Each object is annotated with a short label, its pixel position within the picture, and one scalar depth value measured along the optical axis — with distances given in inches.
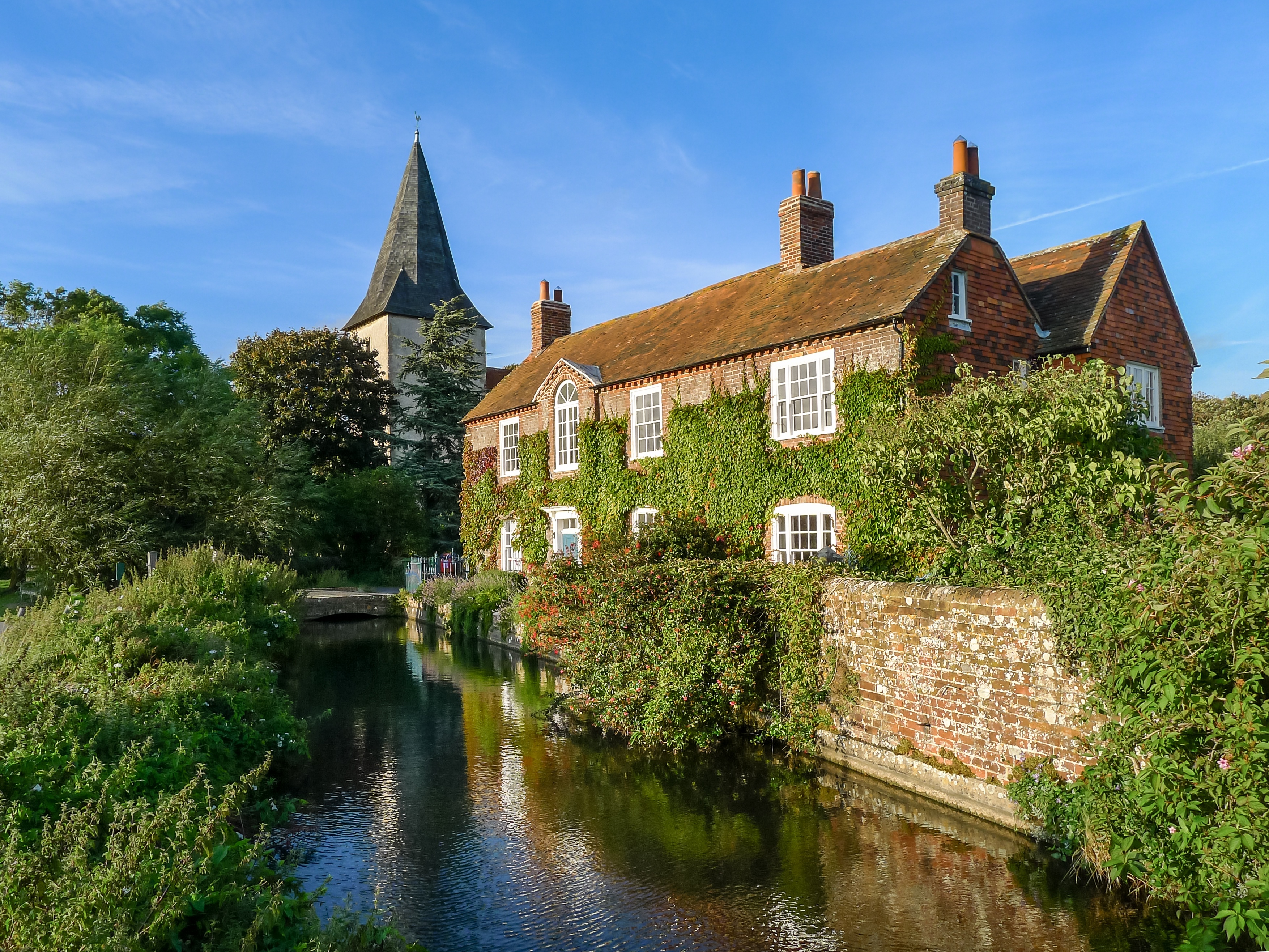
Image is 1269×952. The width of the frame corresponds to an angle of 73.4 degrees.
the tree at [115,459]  971.9
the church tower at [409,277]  2023.9
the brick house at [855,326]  640.4
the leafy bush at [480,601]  895.1
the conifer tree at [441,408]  1544.0
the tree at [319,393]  1595.7
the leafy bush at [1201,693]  211.6
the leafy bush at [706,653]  419.5
